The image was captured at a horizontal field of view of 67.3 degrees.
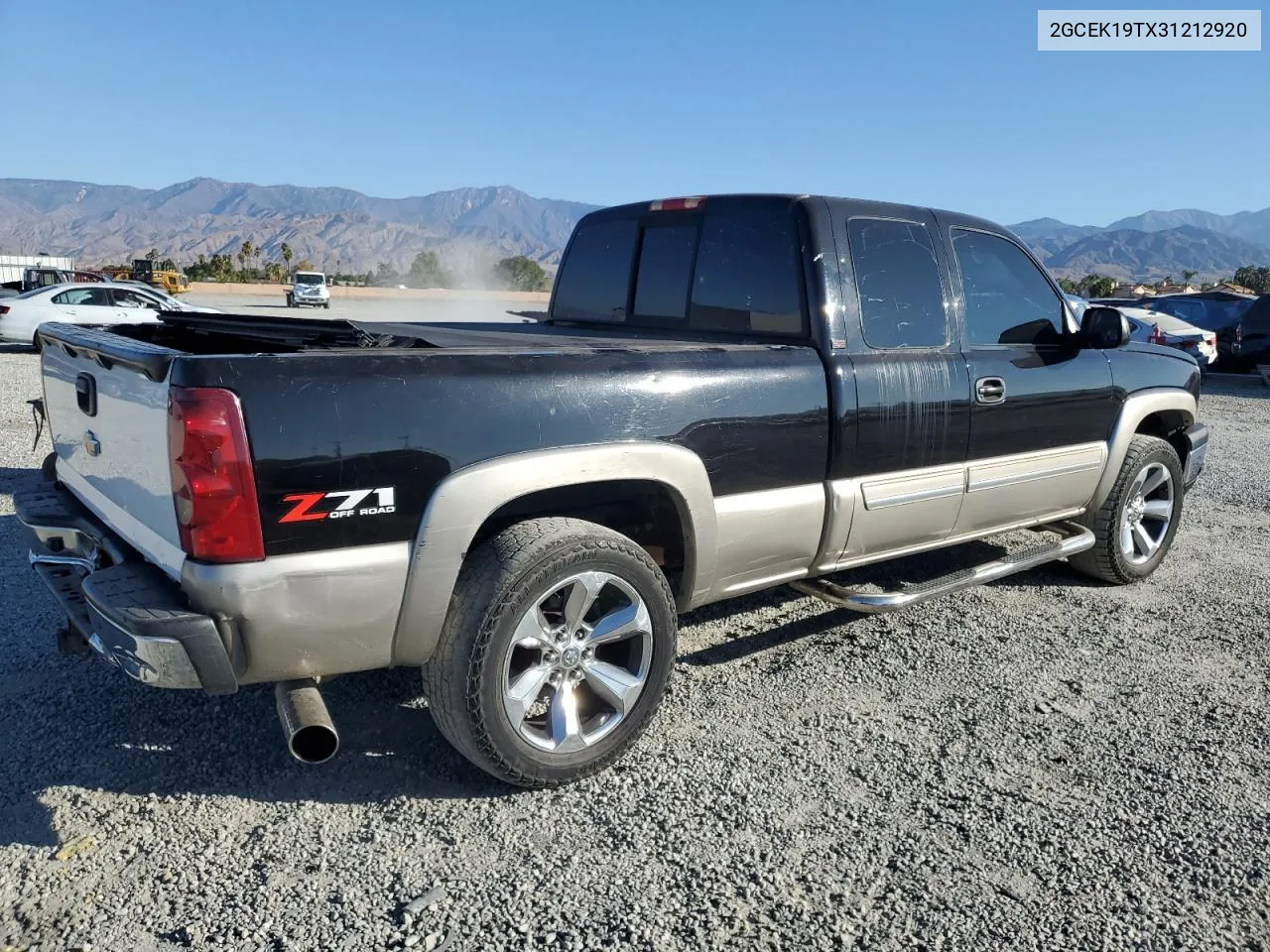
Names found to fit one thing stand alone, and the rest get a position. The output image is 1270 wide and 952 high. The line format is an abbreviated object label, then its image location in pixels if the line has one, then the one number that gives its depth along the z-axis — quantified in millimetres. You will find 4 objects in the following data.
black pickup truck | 2510
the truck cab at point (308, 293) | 41594
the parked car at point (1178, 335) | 16172
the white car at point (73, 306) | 16344
